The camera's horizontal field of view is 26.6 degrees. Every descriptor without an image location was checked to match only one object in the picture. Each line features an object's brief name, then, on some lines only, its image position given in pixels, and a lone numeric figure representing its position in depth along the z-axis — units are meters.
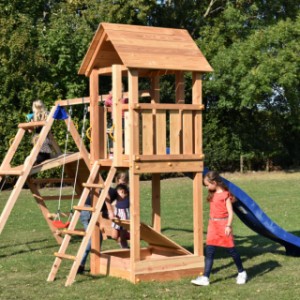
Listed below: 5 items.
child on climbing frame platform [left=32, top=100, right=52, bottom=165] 10.97
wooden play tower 8.42
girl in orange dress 8.28
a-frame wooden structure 10.23
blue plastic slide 9.57
